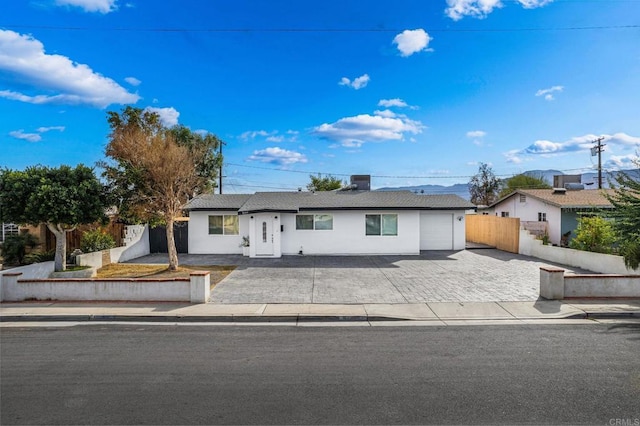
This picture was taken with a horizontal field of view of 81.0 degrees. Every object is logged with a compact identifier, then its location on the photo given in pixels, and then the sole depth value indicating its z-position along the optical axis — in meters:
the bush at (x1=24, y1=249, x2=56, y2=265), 14.25
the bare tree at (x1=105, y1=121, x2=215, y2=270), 14.45
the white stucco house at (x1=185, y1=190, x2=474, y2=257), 19.78
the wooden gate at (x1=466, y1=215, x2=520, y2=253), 20.67
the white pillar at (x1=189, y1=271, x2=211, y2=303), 10.24
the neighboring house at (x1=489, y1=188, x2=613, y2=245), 20.38
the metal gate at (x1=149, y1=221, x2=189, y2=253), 21.38
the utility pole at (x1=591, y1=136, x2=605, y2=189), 33.44
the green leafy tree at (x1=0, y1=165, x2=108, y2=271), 12.18
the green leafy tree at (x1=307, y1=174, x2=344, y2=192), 47.56
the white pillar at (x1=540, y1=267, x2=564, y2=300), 10.33
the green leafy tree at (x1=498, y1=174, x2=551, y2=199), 46.69
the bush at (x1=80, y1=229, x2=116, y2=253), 16.17
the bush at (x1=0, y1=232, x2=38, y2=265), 14.74
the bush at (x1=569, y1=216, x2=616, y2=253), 15.21
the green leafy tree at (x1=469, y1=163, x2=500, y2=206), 47.66
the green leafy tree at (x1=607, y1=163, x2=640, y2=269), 12.60
